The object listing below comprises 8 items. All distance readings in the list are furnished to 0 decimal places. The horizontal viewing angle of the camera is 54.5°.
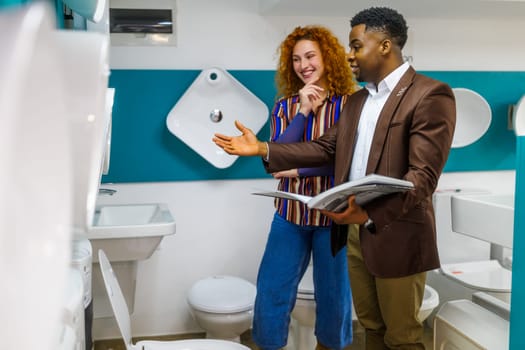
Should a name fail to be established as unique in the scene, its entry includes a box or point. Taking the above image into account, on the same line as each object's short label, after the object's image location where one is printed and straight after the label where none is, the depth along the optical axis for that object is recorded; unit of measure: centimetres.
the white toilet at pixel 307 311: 246
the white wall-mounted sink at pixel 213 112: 294
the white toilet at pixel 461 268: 271
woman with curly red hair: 219
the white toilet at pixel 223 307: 247
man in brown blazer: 165
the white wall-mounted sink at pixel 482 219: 200
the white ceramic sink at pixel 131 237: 226
